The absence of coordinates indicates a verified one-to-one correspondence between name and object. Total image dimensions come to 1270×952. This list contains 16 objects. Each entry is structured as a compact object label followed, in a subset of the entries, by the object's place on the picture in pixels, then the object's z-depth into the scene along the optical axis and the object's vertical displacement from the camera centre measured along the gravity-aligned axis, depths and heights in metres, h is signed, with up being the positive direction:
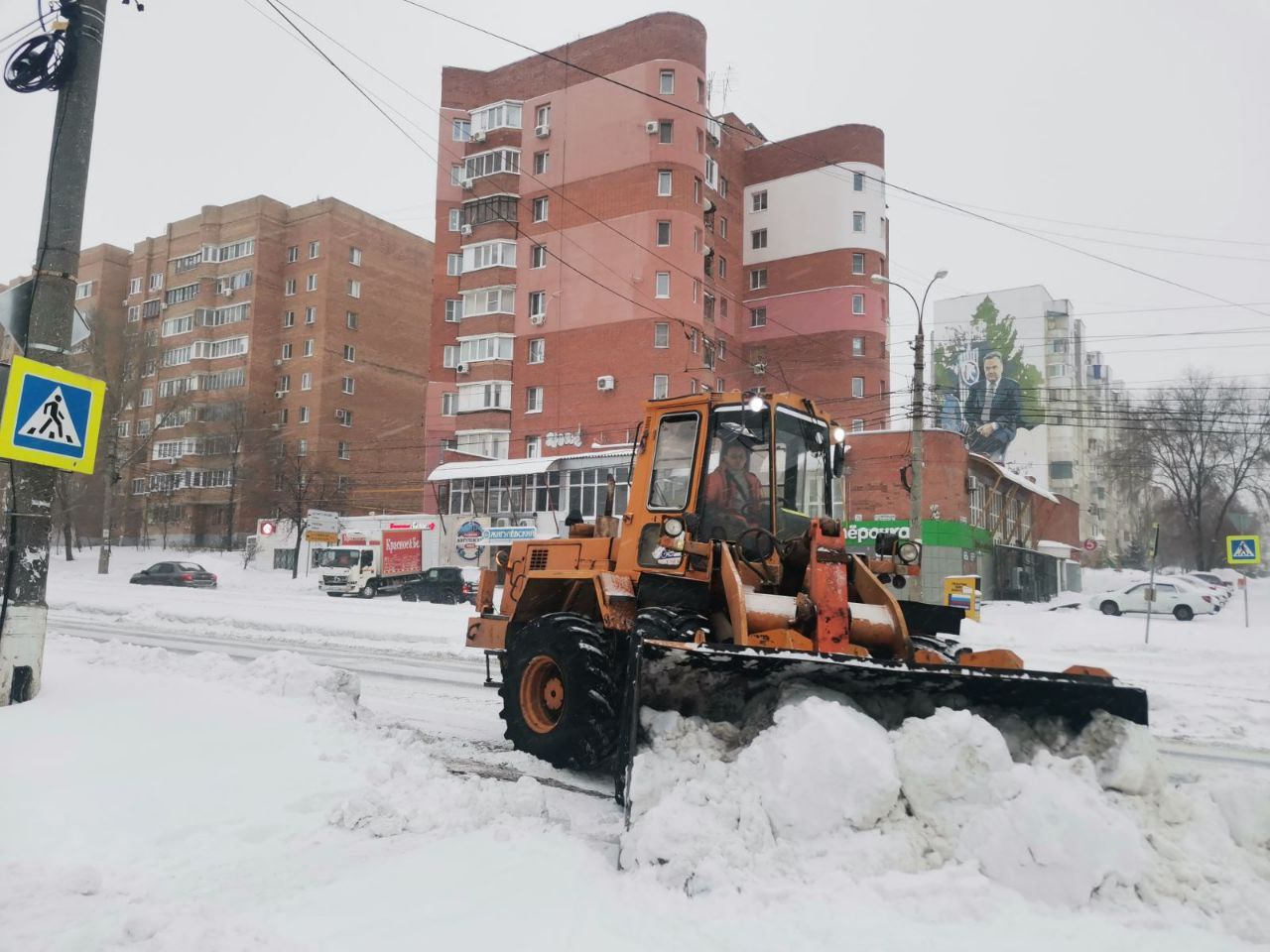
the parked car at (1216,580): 45.01 +0.50
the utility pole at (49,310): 6.67 +2.03
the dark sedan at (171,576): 36.09 -0.76
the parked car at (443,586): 34.56 -0.79
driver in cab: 6.46 +0.63
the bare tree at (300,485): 47.59 +4.64
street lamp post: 19.11 +4.10
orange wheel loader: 4.74 -0.24
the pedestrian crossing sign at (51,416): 6.38 +1.07
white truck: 37.03 -0.06
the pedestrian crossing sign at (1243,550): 19.09 +0.92
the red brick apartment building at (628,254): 43.25 +17.58
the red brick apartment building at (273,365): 57.22 +14.28
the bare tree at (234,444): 53.25 +7.46
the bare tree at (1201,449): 50.41 +8.57
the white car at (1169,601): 29.70 -0.47
